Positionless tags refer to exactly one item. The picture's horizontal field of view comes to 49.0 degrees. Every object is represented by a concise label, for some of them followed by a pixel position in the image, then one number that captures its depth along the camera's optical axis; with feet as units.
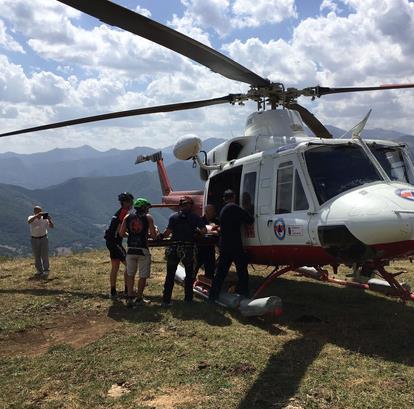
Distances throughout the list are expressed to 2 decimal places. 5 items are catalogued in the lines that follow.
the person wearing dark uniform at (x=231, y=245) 25.55
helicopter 18.80
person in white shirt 36.86
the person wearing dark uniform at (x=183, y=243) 26.43
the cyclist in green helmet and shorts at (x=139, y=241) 26.32
